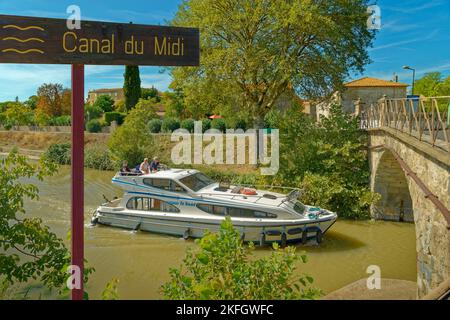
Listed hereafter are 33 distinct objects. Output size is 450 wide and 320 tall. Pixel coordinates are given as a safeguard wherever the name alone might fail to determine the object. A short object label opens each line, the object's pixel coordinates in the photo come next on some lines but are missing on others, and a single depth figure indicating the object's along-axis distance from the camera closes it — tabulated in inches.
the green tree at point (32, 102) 3189.0
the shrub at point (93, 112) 2401.5
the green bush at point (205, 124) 1412.5
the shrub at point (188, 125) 1454.2
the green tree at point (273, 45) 787.4
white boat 498.0
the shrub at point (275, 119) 778.8
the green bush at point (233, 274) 135.8
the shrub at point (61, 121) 2113.9
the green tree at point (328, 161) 666.2
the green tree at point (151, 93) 3050.2
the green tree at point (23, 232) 202.4
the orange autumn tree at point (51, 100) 2647.6
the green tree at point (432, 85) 1980.6
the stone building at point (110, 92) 4266.7
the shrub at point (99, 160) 1259.8
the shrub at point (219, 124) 1397.6
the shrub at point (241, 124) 1361.0
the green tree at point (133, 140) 1167.0
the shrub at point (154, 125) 1477.6
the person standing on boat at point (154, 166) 621.7
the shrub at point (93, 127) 1707.7
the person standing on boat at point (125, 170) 589.5
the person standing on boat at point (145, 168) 606.2
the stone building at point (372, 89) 1717.5
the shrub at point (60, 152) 1454.2
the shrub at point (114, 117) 1956.6
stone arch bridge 269.9
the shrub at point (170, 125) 1450.5
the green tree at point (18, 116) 2330.2
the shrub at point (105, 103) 2728.8
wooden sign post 116.3
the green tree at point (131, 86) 1914.4
